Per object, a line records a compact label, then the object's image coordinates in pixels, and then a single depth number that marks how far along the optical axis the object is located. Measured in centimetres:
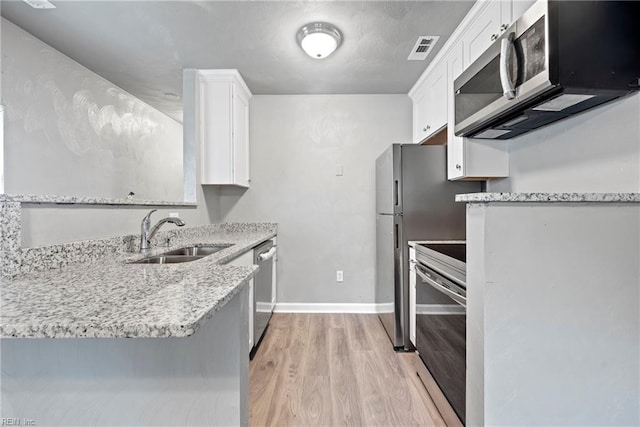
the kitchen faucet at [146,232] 172
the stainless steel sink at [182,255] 161
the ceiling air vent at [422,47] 209
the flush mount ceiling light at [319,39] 194
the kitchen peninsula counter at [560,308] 102
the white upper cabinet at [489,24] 148
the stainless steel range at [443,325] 129
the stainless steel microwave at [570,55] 103
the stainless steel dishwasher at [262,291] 212
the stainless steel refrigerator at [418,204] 222
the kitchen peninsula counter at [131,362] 69
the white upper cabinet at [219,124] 264
